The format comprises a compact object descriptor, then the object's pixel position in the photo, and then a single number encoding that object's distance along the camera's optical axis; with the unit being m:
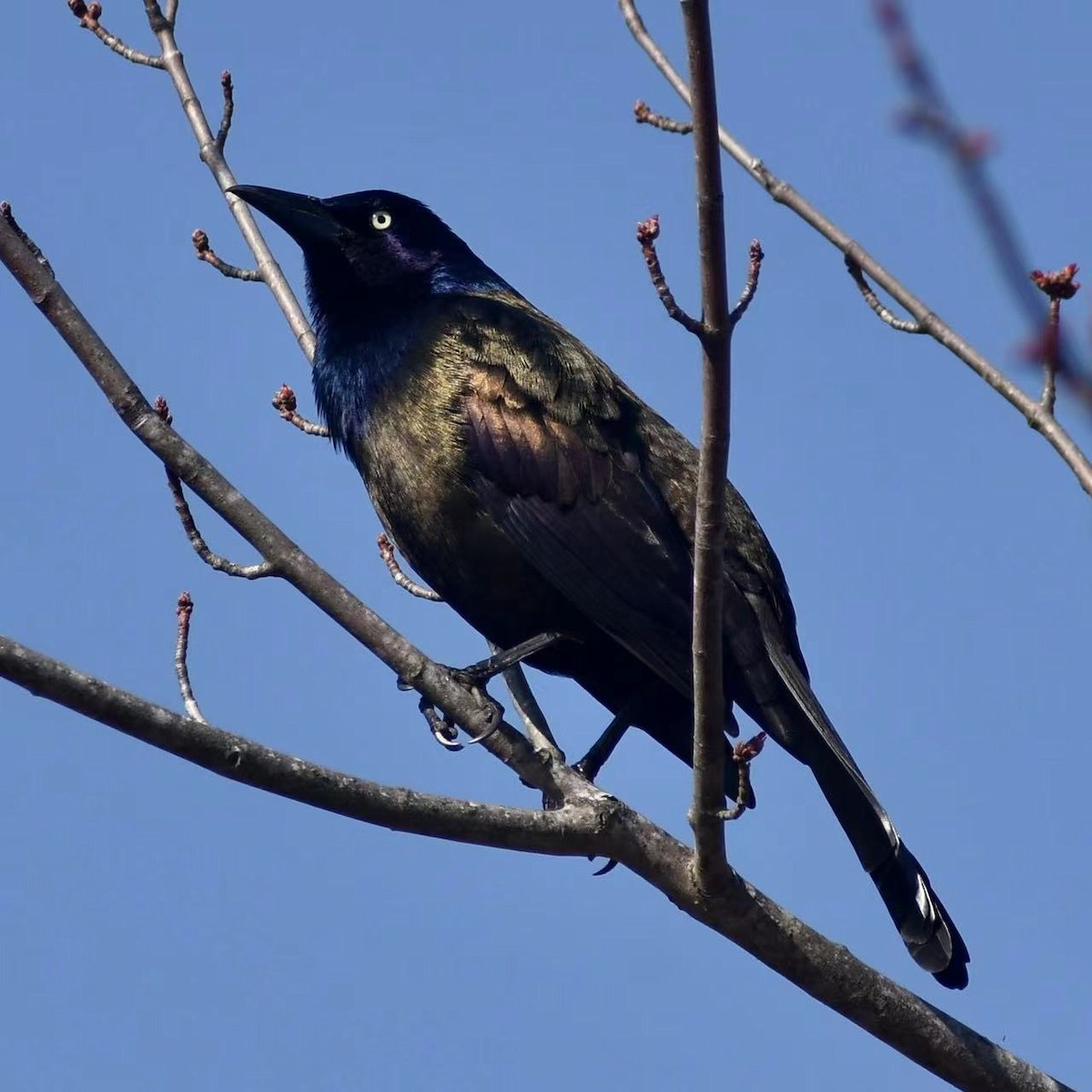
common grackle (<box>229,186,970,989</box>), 9.77
